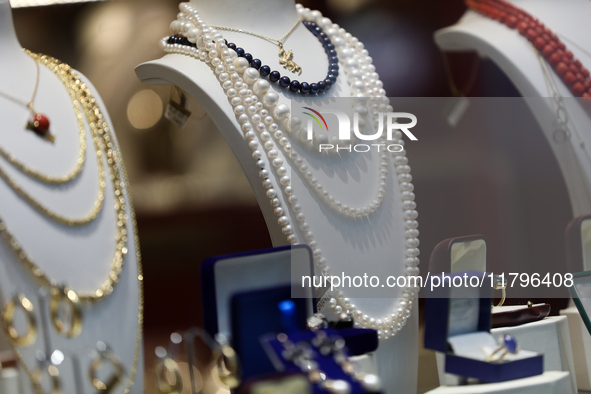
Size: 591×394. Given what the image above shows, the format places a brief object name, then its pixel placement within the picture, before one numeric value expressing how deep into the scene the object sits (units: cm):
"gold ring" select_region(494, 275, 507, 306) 114
